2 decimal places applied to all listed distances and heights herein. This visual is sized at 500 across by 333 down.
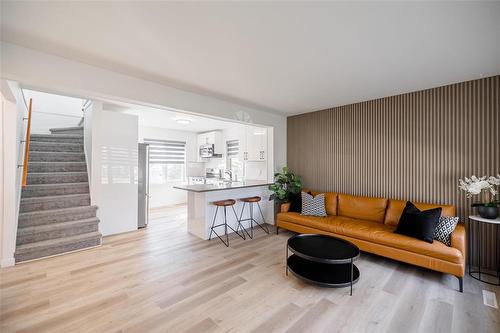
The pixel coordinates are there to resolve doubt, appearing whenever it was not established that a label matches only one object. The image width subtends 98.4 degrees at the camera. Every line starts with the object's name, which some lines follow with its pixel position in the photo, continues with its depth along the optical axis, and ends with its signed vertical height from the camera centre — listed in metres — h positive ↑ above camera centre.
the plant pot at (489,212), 2.52 -0.53
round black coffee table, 2.30 -0.99
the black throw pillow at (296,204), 4.23 -0.72
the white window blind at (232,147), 7.11 +0.65
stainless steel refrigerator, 4.65 -0.37
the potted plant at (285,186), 4.43 -0.40
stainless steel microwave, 7.16 +0.56
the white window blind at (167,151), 6.94 +0.53
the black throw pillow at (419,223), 2.68 -0.73
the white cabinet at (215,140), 7.26 +0.92
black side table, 2.69 -1.04
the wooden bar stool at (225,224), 3.83 -1.11
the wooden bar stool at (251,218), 4.27 -1.11
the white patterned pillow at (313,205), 3.96 -0.71
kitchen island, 3.98 -0.69
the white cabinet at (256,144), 5.06 +0.57
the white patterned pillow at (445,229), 2.65 -0.77
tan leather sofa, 2.50 -0.93
